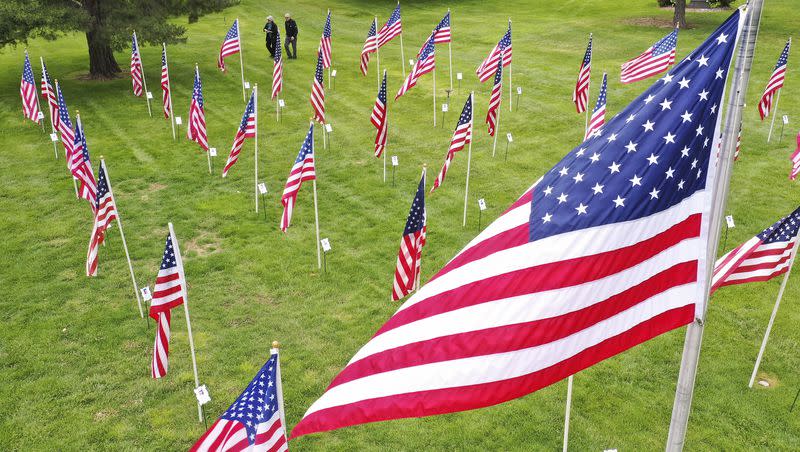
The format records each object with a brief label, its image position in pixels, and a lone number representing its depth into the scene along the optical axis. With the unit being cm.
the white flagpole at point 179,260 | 842
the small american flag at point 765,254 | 938
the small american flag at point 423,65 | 1978
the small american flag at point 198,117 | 1716
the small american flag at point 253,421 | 650
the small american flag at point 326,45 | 2350
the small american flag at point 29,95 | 1942
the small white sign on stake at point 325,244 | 1353
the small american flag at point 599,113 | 1551
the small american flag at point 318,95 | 1797
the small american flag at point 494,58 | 1927
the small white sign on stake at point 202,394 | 899
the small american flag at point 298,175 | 1311
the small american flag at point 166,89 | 1973
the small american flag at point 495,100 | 1706
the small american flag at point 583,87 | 1823
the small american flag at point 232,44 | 2166
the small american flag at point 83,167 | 1355
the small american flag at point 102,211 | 1177
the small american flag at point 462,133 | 1480
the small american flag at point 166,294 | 885
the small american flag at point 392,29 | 2269
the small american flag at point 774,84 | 1755
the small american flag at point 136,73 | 2208
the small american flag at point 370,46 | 2378
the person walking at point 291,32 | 2911
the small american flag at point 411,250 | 1114
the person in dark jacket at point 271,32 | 2881
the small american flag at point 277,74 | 2091
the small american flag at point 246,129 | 1552
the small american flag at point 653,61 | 1648
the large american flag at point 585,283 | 471
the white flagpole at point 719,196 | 436
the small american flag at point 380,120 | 1606
